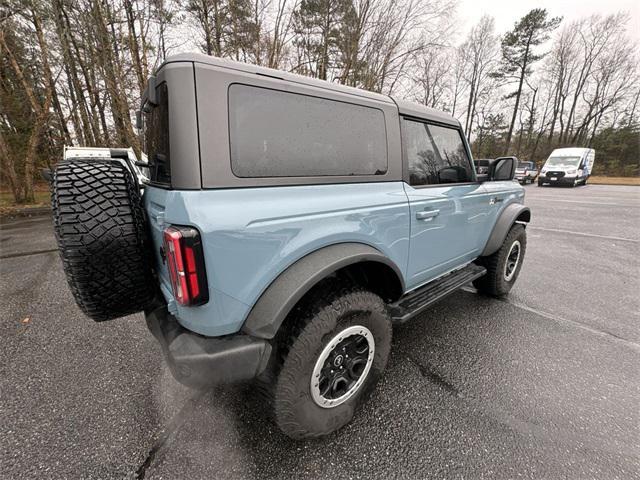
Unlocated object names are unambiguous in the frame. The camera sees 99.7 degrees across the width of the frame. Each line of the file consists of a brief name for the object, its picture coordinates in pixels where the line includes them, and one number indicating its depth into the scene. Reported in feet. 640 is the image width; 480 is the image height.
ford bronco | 3.79
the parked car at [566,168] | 56.80
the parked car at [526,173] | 64.03
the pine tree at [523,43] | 80.59
